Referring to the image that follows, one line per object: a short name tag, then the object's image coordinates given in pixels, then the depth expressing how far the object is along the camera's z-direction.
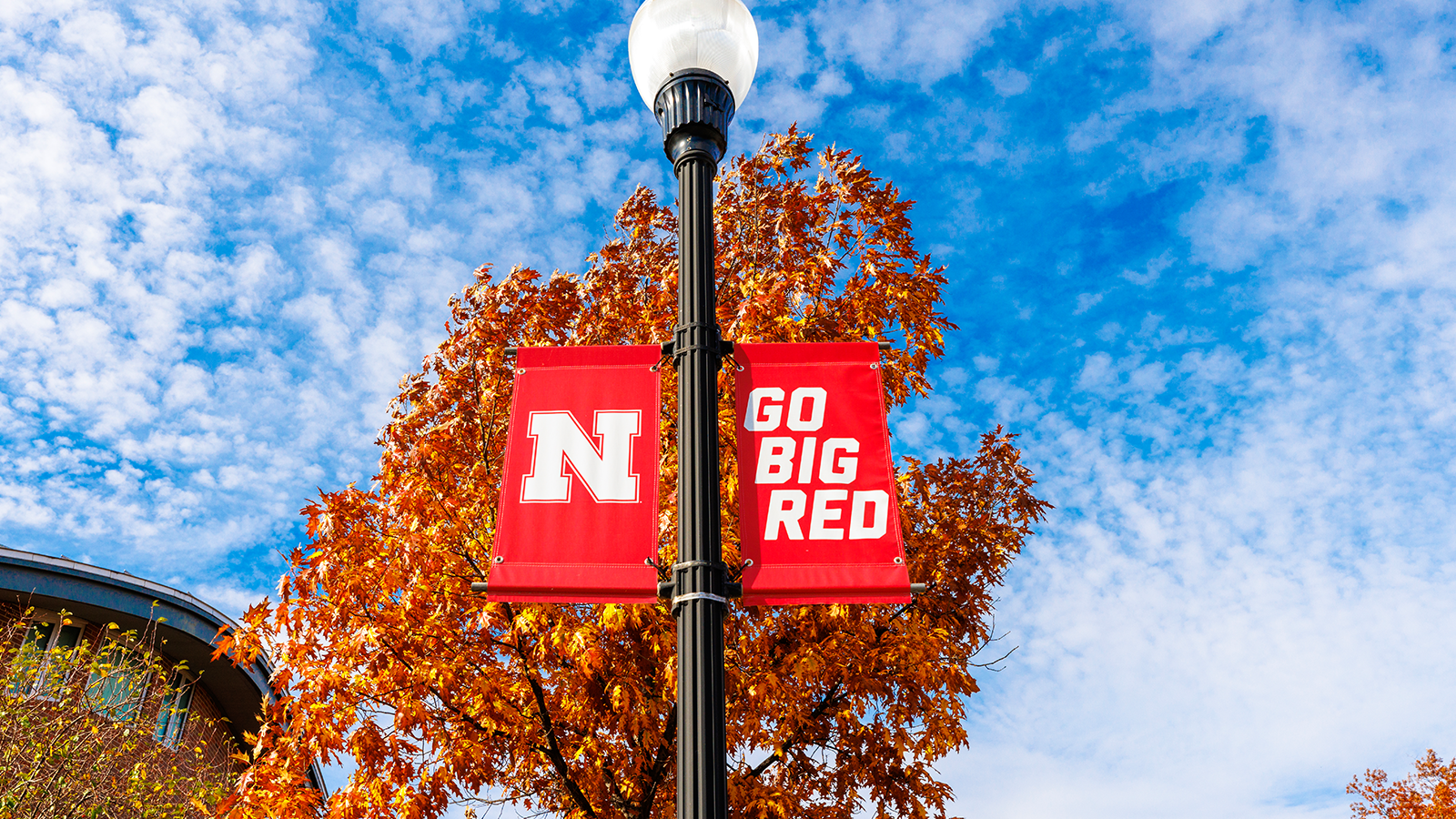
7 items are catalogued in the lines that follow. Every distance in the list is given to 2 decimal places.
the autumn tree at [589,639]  7.17
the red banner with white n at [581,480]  3.85
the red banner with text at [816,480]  3.85
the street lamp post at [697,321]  3.45
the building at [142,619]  20.09
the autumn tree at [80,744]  12.23
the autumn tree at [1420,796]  27.97
